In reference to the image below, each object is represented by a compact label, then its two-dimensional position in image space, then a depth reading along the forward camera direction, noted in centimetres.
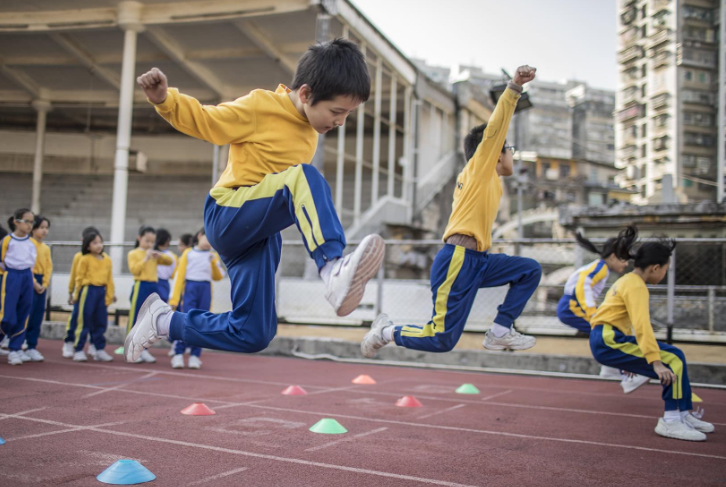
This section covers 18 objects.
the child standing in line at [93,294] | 807
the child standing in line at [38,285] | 798
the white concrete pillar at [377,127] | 1759
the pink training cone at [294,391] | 616
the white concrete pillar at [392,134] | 1924
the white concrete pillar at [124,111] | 1570
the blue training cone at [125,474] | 302
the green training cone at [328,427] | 440
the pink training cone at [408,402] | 571
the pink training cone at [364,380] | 729
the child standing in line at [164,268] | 845
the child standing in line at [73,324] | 827
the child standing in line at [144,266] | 825
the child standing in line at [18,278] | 730
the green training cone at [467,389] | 670
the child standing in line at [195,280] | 809
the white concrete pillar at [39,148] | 2080
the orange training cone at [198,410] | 487
